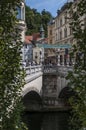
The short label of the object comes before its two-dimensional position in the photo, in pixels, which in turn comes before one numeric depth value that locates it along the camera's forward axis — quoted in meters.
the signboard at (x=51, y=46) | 56.04
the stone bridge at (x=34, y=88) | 40.24
